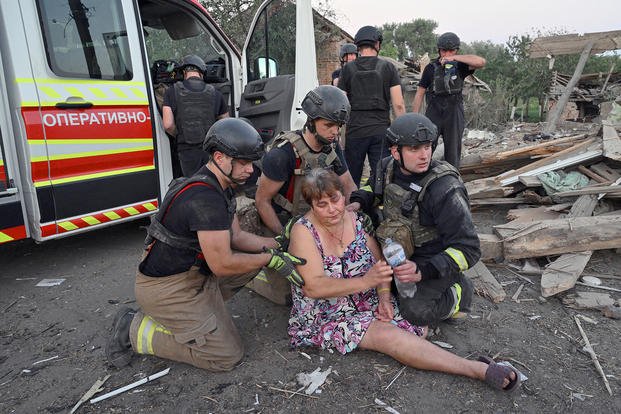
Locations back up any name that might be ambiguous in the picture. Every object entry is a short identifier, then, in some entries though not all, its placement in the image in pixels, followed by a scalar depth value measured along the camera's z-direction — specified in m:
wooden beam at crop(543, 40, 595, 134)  10.17
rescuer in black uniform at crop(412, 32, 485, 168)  4.85
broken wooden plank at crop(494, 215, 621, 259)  3.67
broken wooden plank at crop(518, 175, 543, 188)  5.21
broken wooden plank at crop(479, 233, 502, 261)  3.88
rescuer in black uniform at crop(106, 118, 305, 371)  2.34
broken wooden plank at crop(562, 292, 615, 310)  3.14
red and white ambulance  3.22
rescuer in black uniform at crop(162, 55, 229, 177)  4.27
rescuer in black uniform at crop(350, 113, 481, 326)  2.46
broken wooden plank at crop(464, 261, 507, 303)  3.32
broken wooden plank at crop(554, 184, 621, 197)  4.37
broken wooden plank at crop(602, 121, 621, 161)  5.24
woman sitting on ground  2.44
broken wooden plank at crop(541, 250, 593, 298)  3.30
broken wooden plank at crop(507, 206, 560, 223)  4.52
